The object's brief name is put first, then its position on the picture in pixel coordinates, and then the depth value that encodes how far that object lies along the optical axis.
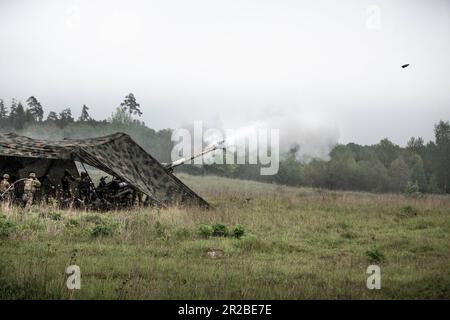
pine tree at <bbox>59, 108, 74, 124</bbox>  99.62
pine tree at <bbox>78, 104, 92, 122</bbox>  104.31
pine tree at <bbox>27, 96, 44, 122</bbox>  103.74
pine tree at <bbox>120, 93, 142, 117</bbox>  104.44
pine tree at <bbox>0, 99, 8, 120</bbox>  104.57
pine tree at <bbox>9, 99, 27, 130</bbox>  92.81
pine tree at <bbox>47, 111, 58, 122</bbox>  100.79
